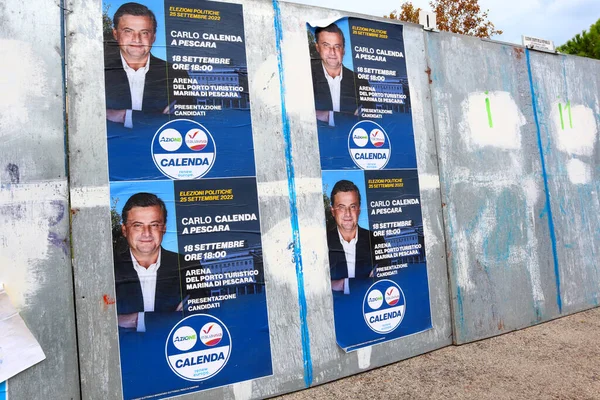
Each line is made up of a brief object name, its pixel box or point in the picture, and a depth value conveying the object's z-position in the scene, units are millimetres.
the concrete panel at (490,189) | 4473
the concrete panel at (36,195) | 2855
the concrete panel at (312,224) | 3670
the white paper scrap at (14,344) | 2764
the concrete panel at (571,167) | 5254
